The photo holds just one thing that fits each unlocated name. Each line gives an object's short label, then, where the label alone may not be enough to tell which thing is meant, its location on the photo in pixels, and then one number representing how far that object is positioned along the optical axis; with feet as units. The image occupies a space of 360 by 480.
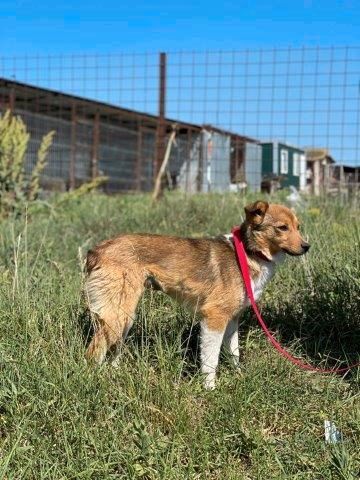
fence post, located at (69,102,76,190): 50.44
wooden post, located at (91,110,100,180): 54.80
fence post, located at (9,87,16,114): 42.37
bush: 26.35
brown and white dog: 11.68
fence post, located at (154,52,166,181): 30.12
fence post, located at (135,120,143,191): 60.13
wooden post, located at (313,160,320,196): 26.06
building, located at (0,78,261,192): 33.27
